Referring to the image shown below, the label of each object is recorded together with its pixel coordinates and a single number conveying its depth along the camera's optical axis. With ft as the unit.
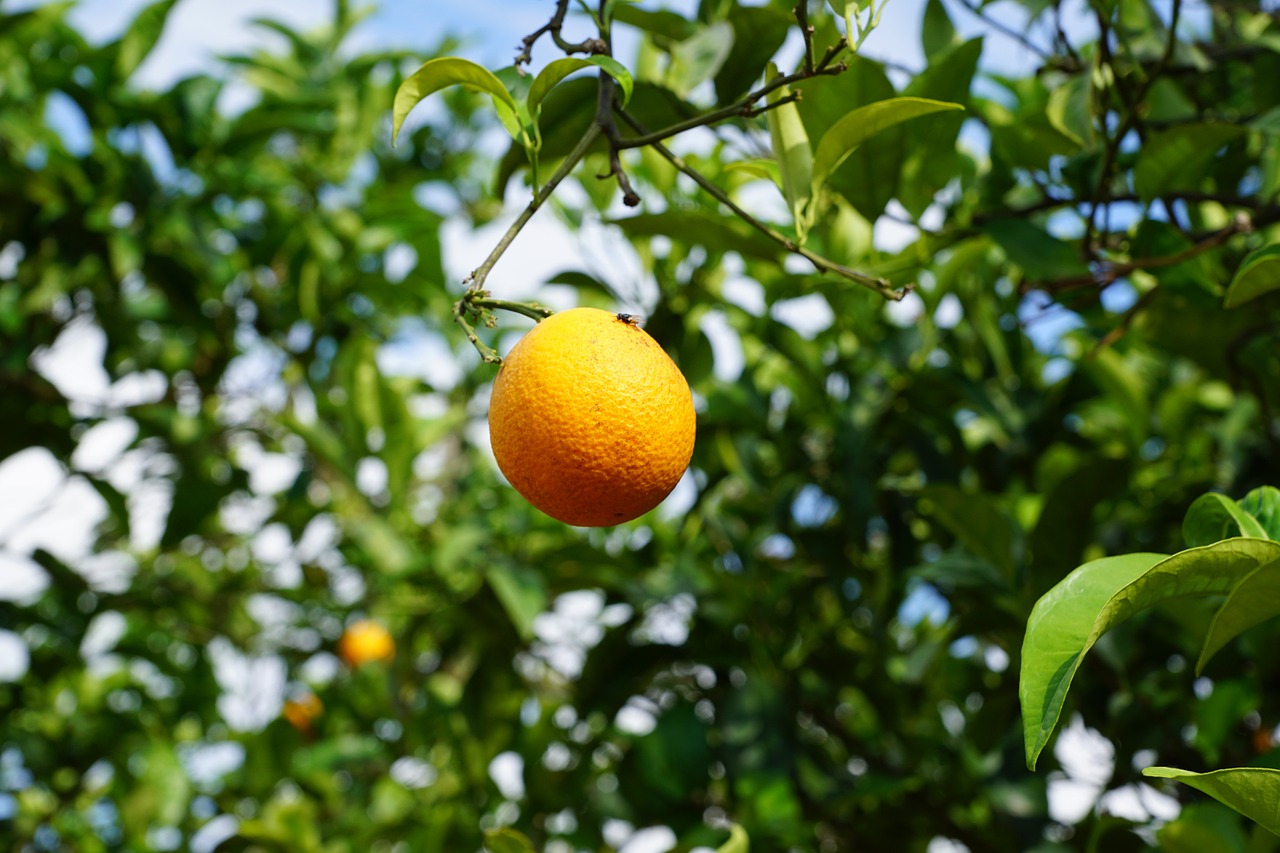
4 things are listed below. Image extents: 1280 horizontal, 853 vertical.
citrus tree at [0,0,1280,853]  3.53
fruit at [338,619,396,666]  9.40
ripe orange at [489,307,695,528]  2.40
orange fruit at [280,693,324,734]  9.29
